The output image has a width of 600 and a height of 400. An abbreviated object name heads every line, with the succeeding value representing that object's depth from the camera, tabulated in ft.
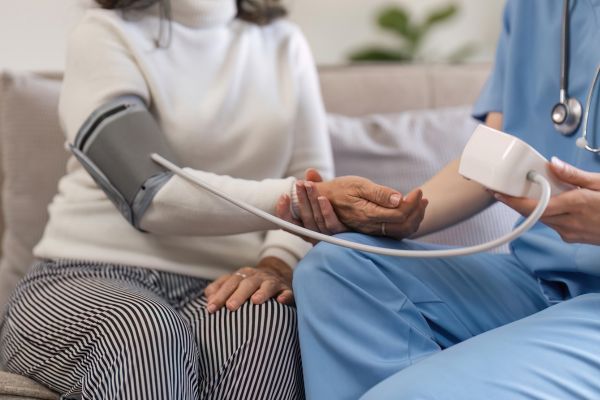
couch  6.78
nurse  4.62
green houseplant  11.58
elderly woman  5.19
